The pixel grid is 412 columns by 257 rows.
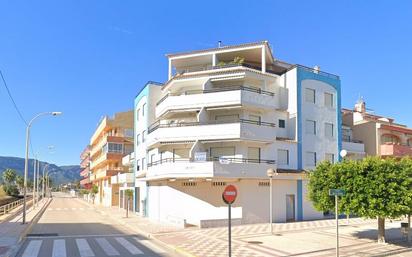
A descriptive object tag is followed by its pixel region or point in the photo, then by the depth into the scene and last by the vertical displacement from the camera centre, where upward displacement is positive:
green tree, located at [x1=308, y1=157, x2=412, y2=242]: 19.27 -1.35
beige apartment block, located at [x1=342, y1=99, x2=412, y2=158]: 44.72 +3.21
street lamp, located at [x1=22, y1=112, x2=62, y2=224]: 30.53 +0.62
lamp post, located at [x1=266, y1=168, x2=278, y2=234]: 24.73 -0.76
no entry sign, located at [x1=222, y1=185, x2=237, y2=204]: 13.70 -1.18
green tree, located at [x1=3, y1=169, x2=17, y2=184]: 134.00 -5.47
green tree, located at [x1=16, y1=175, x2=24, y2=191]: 142.75 -7.92
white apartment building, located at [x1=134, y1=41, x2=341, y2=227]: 30.72 +2.25
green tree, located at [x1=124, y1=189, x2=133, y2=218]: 39.78 -3.28
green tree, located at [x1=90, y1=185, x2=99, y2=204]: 67.21 -4.92
